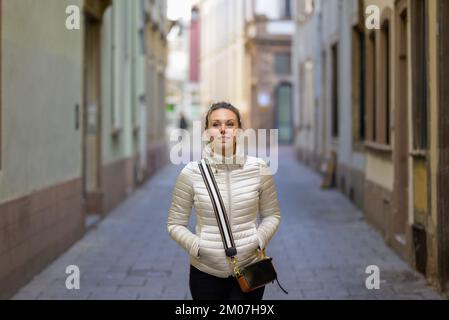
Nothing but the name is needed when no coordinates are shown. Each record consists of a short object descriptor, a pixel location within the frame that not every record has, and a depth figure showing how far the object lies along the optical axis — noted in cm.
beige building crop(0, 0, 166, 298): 781
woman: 417
